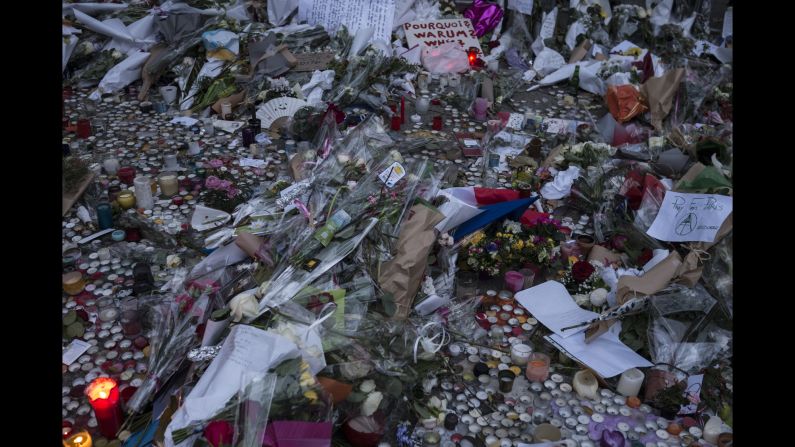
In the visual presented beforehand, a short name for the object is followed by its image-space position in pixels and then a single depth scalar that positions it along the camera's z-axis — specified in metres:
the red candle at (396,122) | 6.34
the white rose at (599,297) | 3.72
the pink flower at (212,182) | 5.04
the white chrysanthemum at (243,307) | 3.07
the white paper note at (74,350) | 3.37
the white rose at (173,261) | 4.06
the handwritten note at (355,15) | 8.25
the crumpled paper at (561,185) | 5.14
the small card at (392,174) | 4.12
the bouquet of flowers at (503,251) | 4.11
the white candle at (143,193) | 4.69
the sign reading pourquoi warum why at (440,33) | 8.32
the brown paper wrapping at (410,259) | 3.59
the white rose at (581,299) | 3.85
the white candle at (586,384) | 3.25
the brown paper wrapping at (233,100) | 6.54
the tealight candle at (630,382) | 3.22
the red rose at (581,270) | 3.98
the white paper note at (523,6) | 8.88
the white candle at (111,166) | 5.27
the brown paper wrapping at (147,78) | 6.96
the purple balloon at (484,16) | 8.96
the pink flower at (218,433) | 2.32
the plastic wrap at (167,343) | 3.01
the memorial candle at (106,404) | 2.85
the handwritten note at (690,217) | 4.09
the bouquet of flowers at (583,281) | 3.89
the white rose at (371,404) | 2.81
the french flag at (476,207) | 4.19
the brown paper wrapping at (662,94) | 6.37
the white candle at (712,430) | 2.96
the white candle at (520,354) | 3.44
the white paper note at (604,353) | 3.35
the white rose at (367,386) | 2.84
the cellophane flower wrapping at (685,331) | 3.38
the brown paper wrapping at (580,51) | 8.21
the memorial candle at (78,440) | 2.77
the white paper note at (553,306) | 3.70
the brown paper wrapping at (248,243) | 3.81
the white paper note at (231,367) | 2.46
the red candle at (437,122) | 6.36
